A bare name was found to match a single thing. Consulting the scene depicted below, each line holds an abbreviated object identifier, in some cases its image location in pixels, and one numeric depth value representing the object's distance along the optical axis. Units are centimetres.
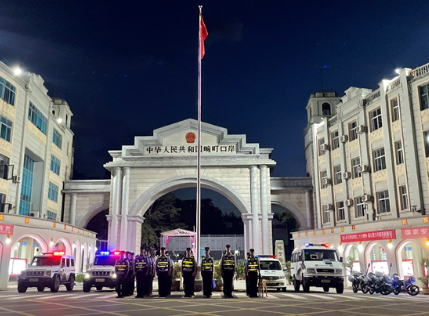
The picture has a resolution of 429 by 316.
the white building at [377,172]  2183
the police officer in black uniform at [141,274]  1435
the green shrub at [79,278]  2523
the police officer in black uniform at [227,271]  1411
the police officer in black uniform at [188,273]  1438
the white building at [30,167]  2312
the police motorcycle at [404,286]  1599
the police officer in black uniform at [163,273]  1430
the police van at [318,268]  1666
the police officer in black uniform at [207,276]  1422
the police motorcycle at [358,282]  1716
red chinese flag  2092
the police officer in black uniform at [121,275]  1449
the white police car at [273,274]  1781
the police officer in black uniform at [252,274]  1418
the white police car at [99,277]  1790
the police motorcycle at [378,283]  1620
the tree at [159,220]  4125
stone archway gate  3195
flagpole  1773
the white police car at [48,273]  1700
